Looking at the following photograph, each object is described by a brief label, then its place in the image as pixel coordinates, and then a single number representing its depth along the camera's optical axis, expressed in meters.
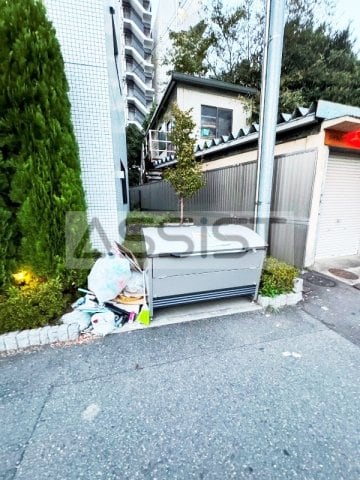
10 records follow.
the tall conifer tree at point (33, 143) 2.62
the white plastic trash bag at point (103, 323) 2.86
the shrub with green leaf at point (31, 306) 2.58
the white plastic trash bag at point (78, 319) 2.83
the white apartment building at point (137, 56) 33.09
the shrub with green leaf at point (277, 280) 3.54
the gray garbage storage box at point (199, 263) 2.86
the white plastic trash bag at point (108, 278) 2.97
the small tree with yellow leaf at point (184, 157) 7.01
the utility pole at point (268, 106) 3.41
